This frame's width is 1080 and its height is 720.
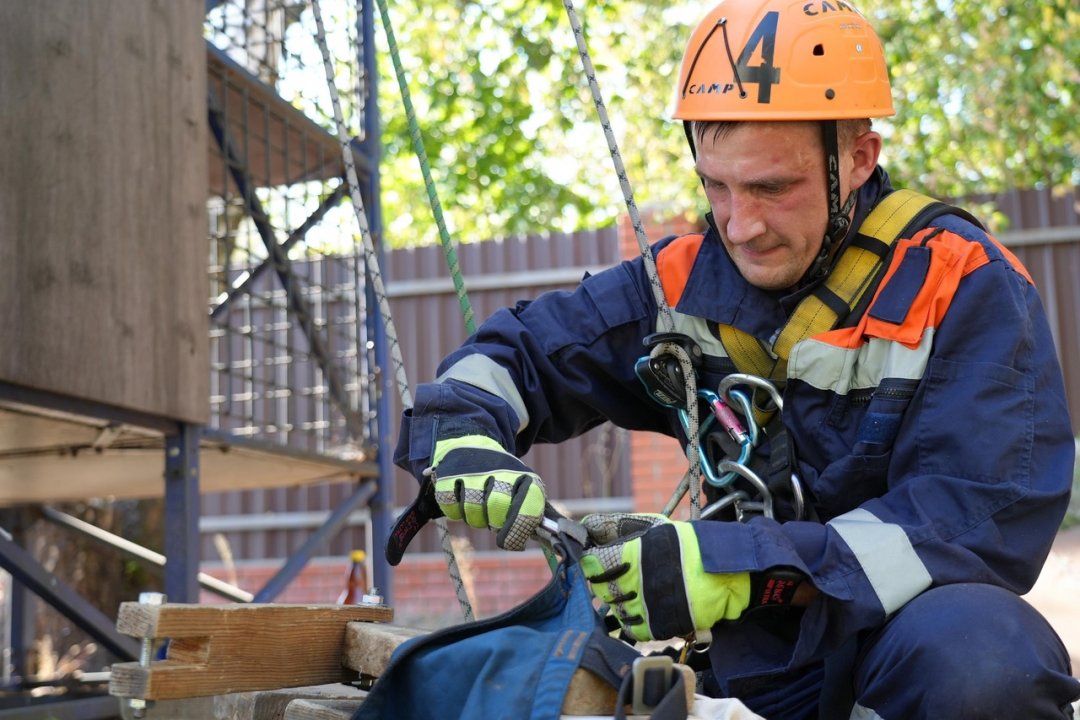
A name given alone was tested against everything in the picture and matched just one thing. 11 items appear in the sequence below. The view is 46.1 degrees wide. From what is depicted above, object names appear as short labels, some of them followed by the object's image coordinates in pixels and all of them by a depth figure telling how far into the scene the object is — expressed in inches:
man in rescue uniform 82.0
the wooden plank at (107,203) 143.6
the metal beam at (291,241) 216.8
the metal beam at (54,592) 182.4
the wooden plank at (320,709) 79.8
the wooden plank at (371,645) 83.4
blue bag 67.6
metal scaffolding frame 178.4
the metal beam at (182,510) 177.3
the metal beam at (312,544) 221.6
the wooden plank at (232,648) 79.6
